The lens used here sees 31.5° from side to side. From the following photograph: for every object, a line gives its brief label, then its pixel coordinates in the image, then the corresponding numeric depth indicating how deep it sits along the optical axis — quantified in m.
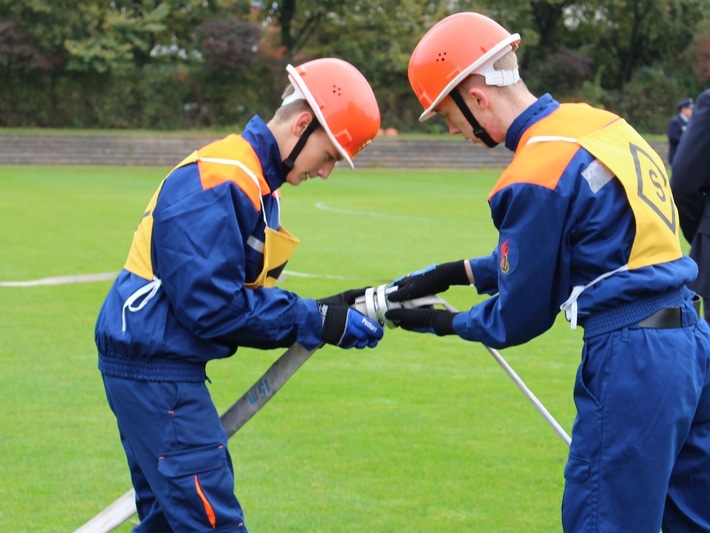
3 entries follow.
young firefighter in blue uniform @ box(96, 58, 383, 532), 4.18
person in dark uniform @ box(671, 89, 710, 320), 6.97
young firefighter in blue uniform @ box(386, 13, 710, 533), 3.99
